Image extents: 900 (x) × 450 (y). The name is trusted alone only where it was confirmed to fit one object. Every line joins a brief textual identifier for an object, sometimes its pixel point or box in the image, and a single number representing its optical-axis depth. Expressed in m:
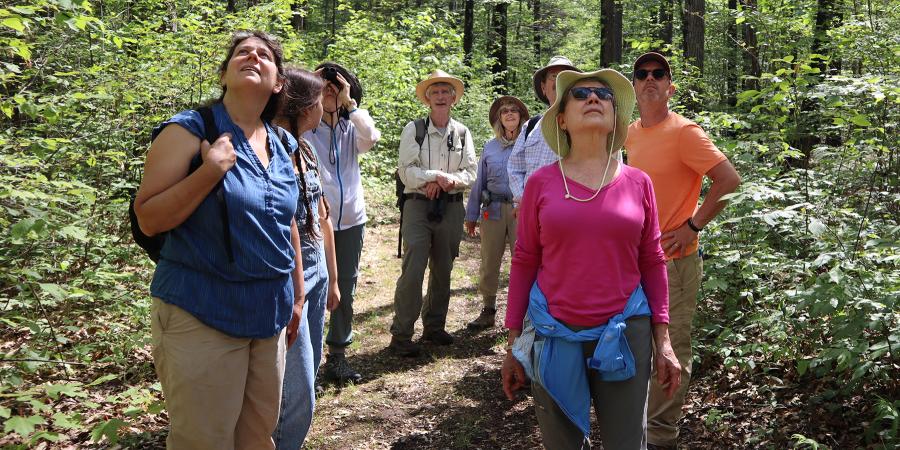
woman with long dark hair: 3.21
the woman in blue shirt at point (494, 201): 6.71
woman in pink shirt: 2.55
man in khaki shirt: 6.08
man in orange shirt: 3.76
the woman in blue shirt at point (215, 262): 2.31
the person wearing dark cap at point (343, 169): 4.91
